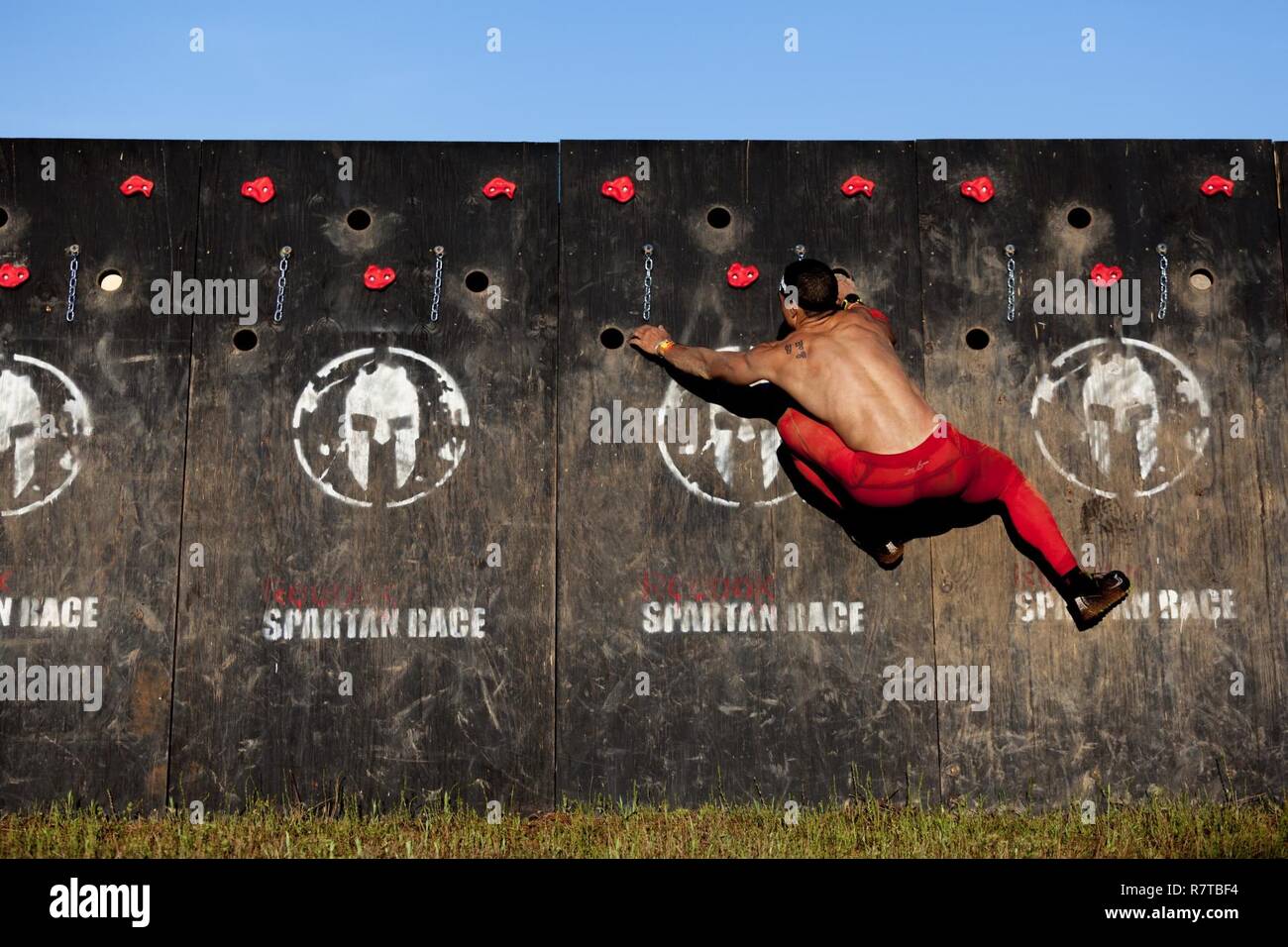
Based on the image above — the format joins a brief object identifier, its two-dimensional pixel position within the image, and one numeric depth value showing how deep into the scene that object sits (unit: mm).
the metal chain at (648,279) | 7426
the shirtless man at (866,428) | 6586
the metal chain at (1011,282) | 7432
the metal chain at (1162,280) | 7430
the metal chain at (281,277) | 7371
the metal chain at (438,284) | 7395
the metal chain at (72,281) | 7391
